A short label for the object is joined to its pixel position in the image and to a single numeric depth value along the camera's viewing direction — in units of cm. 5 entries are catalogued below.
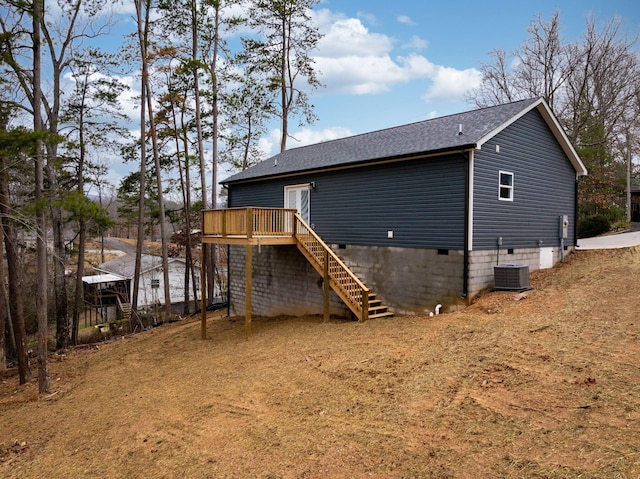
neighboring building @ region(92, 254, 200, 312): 3042
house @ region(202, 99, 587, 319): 1051
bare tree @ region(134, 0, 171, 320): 1956
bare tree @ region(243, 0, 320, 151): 2464
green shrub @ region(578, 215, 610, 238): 2184
